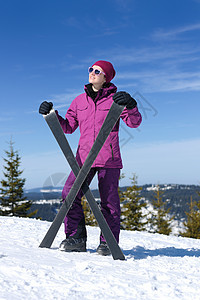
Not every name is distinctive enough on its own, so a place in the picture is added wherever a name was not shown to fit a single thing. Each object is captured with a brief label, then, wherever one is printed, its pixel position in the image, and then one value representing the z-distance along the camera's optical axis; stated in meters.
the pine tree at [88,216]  24.16
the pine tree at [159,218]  27.81
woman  3.79
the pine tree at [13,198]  24.02
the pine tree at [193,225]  24.81
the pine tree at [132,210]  25.34
